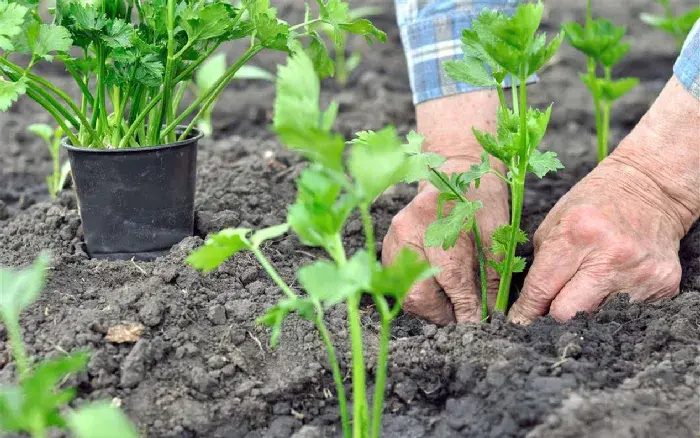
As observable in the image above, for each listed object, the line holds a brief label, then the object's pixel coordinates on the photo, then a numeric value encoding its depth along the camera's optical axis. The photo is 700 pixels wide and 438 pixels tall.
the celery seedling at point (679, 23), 1.80
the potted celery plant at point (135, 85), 1.35
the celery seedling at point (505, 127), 1.27
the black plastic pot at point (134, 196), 1.41
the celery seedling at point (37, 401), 1.06
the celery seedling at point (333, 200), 1.16
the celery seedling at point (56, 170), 1.63
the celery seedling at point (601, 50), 1.63
